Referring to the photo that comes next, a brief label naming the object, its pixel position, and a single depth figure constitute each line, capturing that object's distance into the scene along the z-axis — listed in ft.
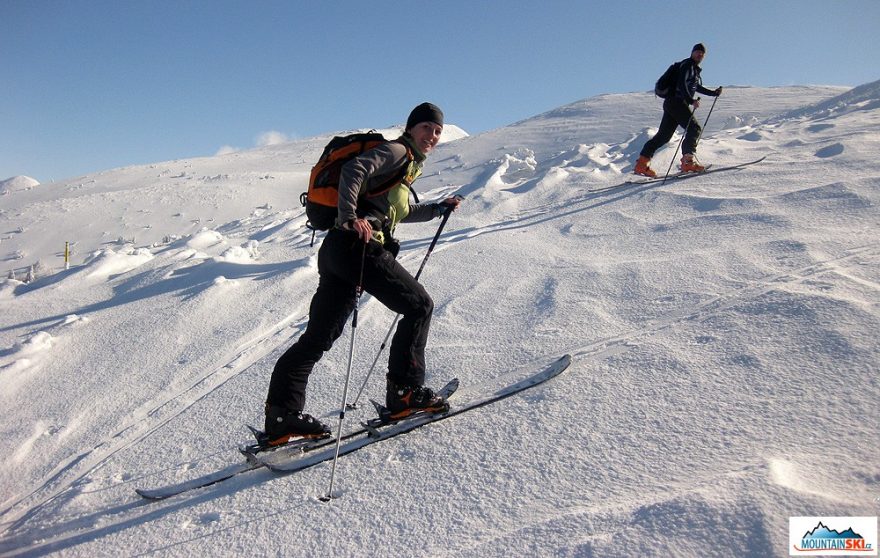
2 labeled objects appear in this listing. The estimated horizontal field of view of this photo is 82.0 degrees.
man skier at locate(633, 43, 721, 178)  26.76
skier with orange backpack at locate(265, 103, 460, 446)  9.39
